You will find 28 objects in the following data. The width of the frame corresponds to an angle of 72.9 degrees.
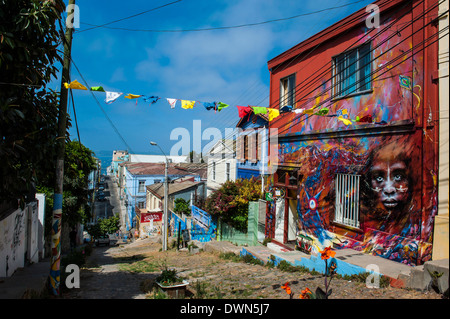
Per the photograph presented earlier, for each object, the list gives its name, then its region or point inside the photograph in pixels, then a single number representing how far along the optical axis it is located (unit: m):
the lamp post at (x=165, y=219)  18.63
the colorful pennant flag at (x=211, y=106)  9.01
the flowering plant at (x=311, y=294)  4.17
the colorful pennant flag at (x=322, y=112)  8.85
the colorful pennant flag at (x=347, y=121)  8.61
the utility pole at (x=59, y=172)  7.07
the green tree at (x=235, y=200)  16.84
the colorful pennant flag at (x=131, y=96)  8.06
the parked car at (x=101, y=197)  64.25
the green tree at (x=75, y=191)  17.17
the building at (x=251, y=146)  18.19
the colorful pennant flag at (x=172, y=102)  8.66
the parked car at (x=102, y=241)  31.12
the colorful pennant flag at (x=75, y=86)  6.97
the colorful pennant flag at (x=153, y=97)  8.45
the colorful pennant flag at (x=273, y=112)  8.88
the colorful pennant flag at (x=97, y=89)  7.52
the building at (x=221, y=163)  23.62
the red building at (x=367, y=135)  7.29
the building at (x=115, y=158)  102.31
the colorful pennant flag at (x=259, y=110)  8.82
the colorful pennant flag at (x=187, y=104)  8.78
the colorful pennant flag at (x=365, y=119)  8.82
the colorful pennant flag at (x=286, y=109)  9.07
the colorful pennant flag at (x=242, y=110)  9.36
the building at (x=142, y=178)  40.12
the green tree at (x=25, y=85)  5.11
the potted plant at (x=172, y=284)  6.50
